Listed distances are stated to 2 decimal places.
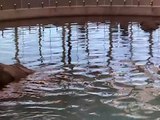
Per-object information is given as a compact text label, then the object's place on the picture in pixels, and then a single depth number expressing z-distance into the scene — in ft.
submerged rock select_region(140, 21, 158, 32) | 66.03
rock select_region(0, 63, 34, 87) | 35.57
